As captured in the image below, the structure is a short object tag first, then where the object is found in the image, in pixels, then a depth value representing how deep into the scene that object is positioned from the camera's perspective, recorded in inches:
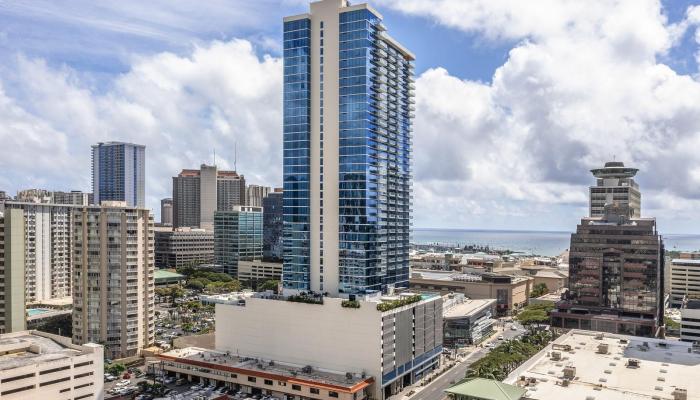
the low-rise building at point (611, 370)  2637.1
